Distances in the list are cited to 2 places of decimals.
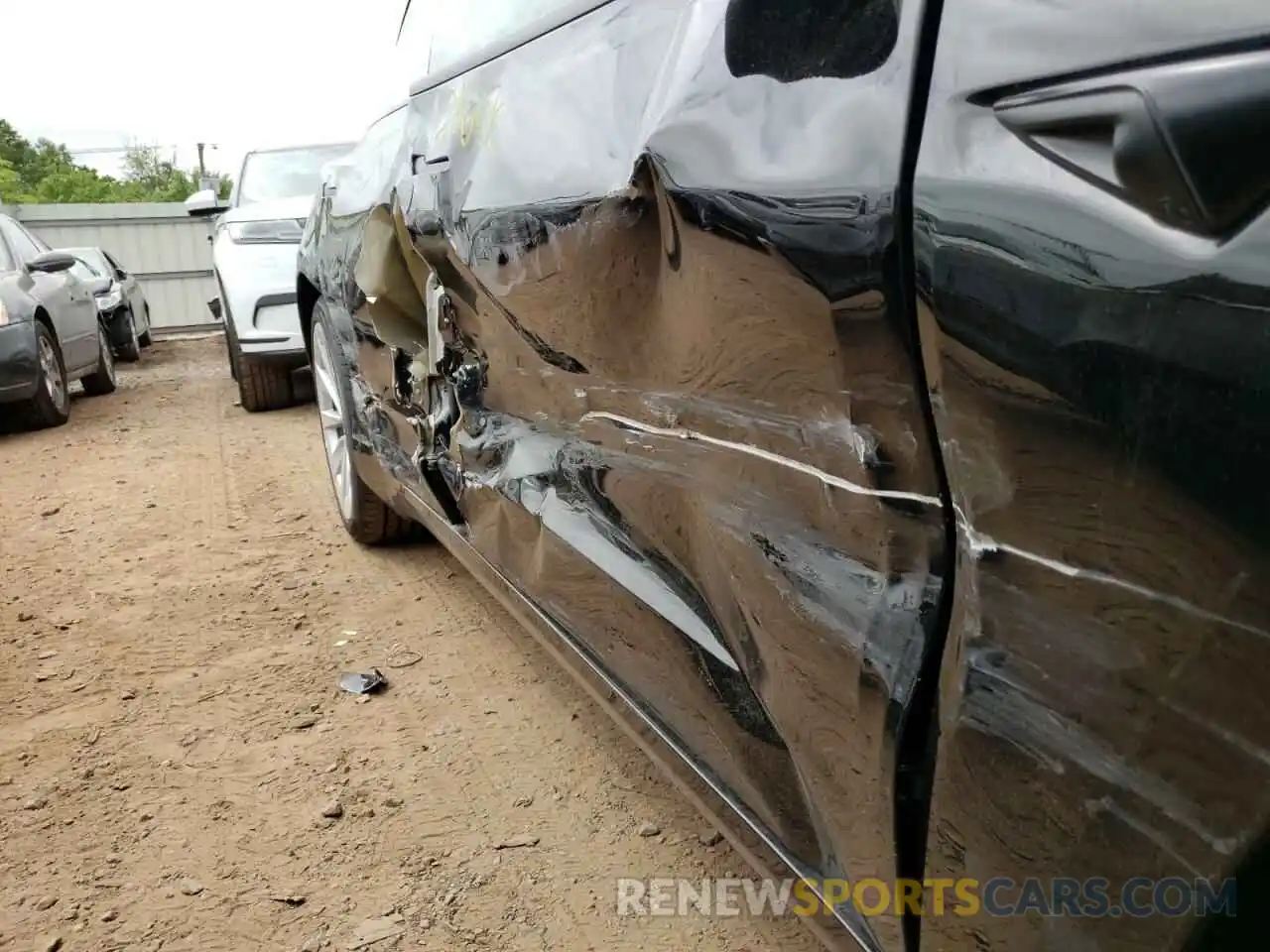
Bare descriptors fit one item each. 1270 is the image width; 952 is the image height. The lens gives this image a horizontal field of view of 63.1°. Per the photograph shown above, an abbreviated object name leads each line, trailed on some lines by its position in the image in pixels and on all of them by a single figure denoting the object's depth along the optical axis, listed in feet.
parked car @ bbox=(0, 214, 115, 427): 22.75
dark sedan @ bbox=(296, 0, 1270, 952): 2.18
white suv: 22.12
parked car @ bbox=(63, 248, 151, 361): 35.83
